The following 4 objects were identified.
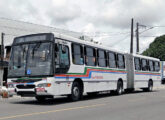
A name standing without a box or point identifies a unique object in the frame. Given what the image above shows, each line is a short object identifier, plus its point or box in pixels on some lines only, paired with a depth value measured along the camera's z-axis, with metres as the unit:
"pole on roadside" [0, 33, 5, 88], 28.42
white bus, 13.16
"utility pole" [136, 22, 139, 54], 38.49
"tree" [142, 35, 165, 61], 68.24
